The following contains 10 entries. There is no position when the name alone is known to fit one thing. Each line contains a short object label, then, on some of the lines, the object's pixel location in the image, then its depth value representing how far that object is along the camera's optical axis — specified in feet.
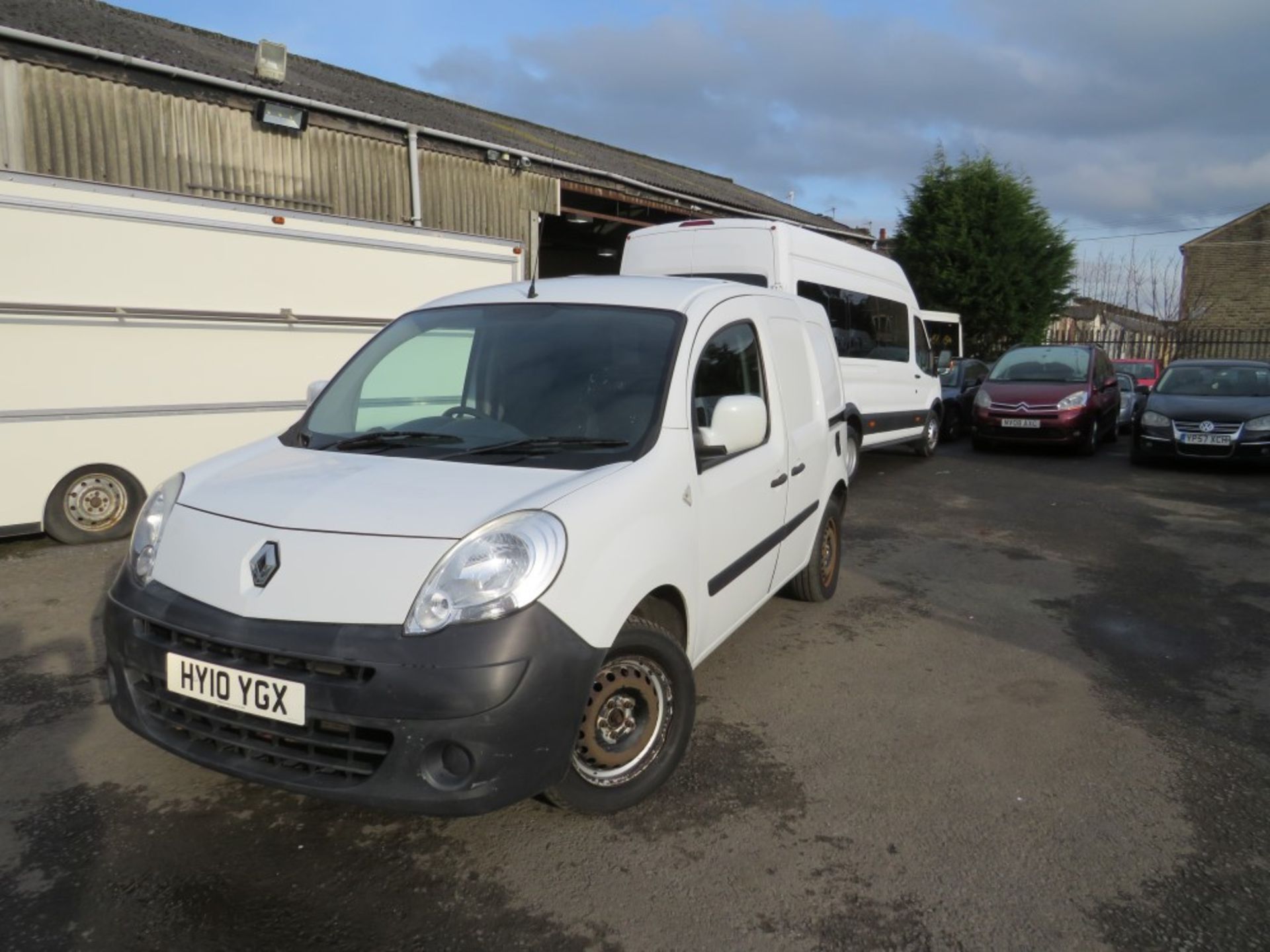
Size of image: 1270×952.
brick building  123.95
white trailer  19.63
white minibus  28.71
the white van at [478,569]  8.00
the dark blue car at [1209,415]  34.76
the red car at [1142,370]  62.44
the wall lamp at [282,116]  35.99
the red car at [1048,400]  40.09
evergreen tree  68.74
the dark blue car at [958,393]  49.24
